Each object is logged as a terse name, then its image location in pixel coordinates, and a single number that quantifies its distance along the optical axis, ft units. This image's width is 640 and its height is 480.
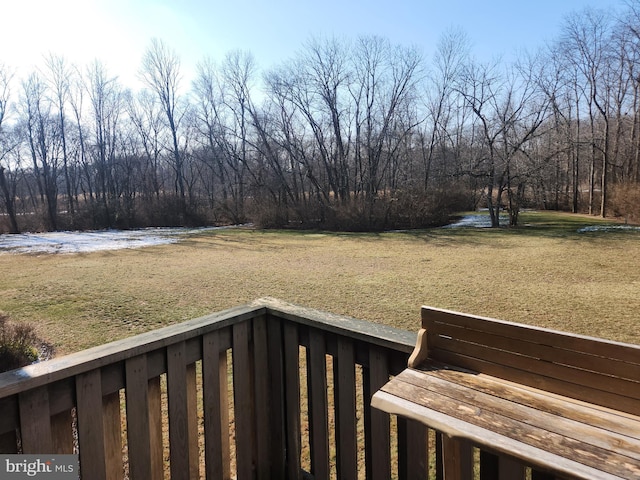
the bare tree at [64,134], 93.90
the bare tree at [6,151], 80.23
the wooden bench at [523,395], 3.10
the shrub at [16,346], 11.91
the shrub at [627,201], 55.72
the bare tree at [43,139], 92.38
